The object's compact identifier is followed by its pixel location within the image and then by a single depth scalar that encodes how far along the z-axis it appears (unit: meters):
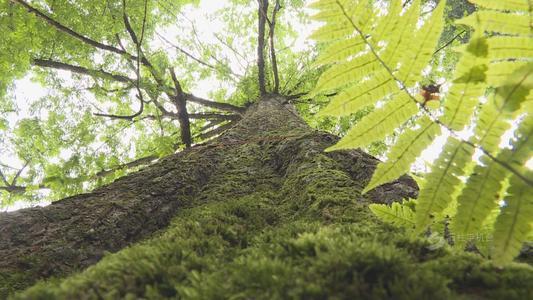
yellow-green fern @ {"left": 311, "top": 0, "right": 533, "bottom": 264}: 0.24
